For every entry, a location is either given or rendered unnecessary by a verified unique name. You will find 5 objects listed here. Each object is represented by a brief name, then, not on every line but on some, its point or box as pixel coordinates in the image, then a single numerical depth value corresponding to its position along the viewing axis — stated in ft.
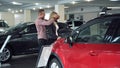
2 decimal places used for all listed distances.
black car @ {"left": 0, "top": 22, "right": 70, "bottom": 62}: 16.57
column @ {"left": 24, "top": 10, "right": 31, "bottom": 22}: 66.22
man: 11.98
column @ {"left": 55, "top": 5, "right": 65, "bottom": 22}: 47.82
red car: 7.10
